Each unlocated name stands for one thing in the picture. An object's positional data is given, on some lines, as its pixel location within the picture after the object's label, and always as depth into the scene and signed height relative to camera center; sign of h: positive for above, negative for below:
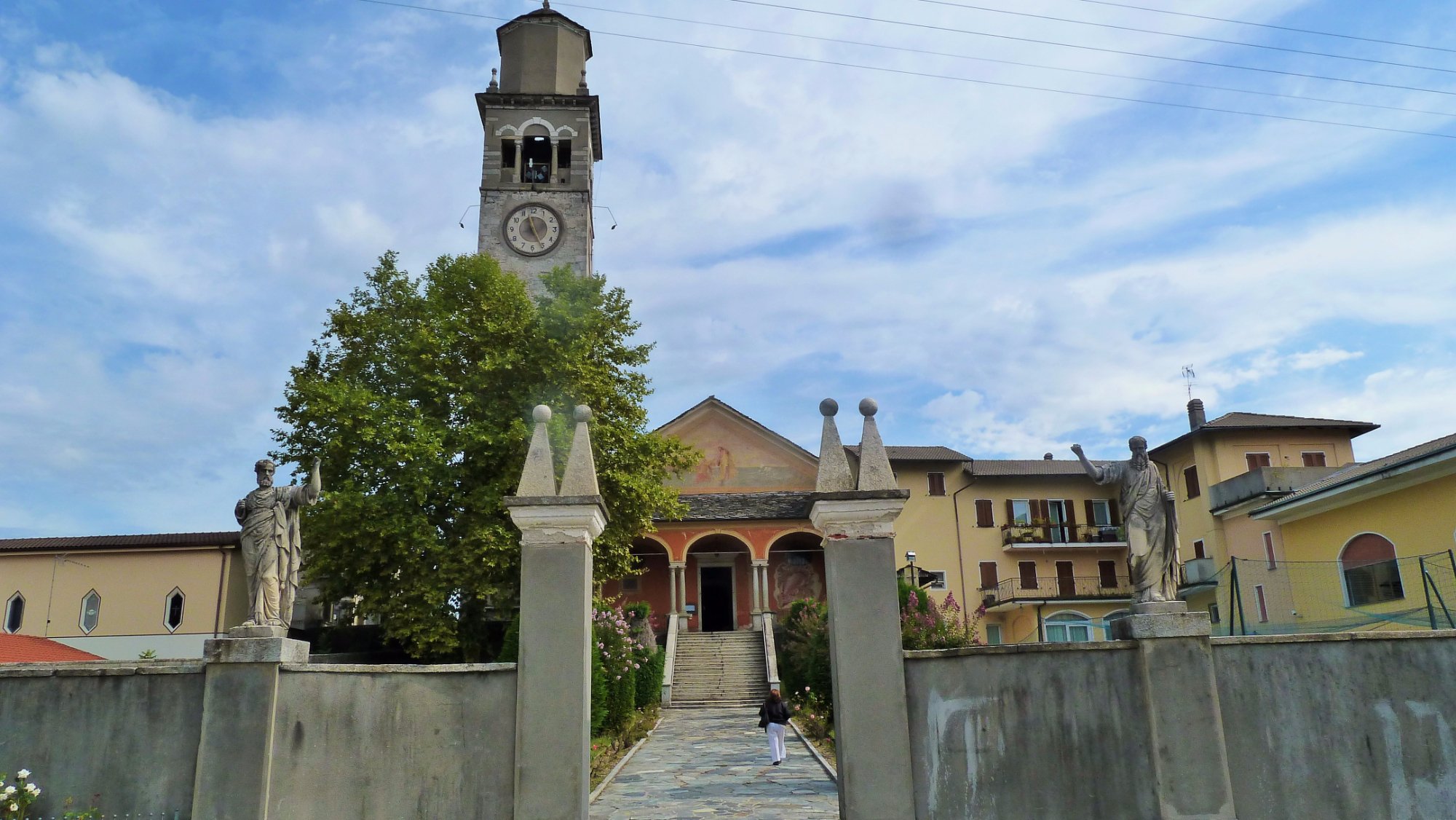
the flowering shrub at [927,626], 17.78 +0.23
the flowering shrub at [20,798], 7.61 -1.04
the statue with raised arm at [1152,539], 8.12 +0.76
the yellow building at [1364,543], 15.43 +1.70
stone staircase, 24.55 -0.70
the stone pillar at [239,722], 7.68 -0.51
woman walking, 14.14 -1.12
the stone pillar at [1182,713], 7.62 -0.65
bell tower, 32.91 +17.58
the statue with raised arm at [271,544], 8.12 +0.96
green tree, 18.05 +4.31
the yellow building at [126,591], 24.33 +1.78
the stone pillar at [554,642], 7.76 +0.06
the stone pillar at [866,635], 7.84 +0.04
